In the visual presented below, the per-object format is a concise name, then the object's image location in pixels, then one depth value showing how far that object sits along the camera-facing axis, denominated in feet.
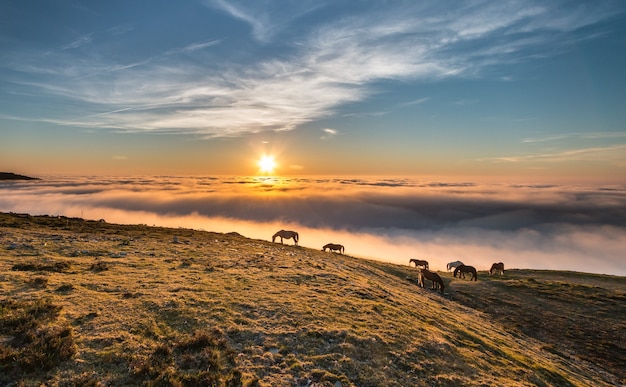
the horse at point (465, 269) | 163.32
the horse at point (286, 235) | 163.92
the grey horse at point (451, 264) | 232.43
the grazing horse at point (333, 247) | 172.59
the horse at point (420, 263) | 185.14
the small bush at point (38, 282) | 47.29
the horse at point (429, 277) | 110.63
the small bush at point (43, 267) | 56.26
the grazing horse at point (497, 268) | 191.62
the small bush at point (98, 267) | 61.22
